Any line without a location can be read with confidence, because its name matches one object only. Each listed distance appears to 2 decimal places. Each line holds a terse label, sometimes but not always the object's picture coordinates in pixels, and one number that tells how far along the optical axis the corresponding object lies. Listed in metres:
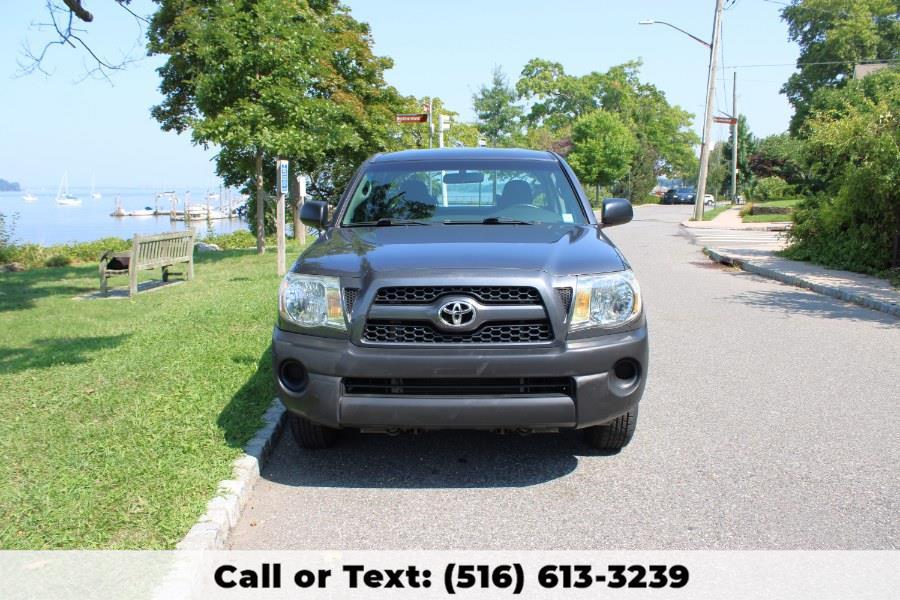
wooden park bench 12.50
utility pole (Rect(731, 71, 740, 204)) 58.97
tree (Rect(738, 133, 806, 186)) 57.94
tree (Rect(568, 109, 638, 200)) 71.50
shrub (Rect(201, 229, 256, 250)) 30.77
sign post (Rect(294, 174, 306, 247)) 24.59
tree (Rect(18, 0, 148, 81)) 11.14
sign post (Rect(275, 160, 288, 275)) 13.64
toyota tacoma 3.99
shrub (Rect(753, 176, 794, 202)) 54.31
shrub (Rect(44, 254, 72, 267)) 20.86
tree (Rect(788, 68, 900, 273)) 13.66
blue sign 13.63
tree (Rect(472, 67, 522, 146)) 95.75
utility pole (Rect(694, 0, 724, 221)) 31.52
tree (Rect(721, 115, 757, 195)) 76.81
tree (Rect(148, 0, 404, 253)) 16.94
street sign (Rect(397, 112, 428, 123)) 21.80
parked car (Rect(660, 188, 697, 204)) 73.31
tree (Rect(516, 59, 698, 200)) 94.31
